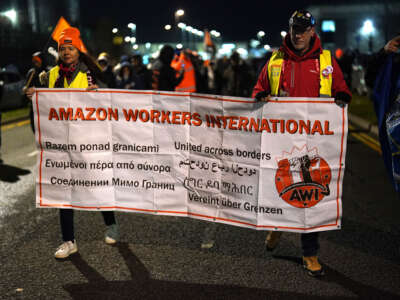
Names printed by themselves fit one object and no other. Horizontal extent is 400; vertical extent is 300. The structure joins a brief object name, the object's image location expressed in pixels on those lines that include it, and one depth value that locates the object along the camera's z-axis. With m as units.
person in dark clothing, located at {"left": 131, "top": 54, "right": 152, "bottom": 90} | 11.14
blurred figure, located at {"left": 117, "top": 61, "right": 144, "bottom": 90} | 10.88
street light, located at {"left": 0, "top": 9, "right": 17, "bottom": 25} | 43.51
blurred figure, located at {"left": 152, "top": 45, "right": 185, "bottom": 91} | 9.23
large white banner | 4.02
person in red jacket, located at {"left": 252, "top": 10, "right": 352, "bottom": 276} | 4.05
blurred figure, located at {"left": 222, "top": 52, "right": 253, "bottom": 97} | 16.77
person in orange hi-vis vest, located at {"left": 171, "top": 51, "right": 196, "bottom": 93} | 11.08
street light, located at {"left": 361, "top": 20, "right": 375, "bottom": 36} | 83.62
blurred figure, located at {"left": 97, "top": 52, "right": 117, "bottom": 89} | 11.69
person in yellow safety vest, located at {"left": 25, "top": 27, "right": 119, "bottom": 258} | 4.59
